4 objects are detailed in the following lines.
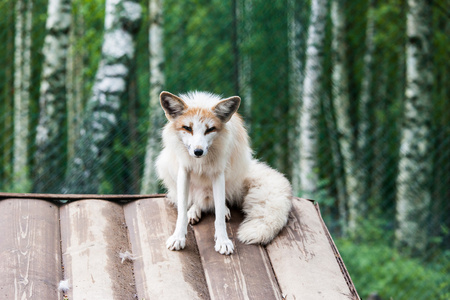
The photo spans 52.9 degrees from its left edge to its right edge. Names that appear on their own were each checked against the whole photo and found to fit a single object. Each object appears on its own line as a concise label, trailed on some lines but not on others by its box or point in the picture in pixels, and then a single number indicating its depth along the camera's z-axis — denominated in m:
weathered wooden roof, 2.55
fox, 2.88
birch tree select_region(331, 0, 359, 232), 8.54
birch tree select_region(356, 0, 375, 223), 7.14
